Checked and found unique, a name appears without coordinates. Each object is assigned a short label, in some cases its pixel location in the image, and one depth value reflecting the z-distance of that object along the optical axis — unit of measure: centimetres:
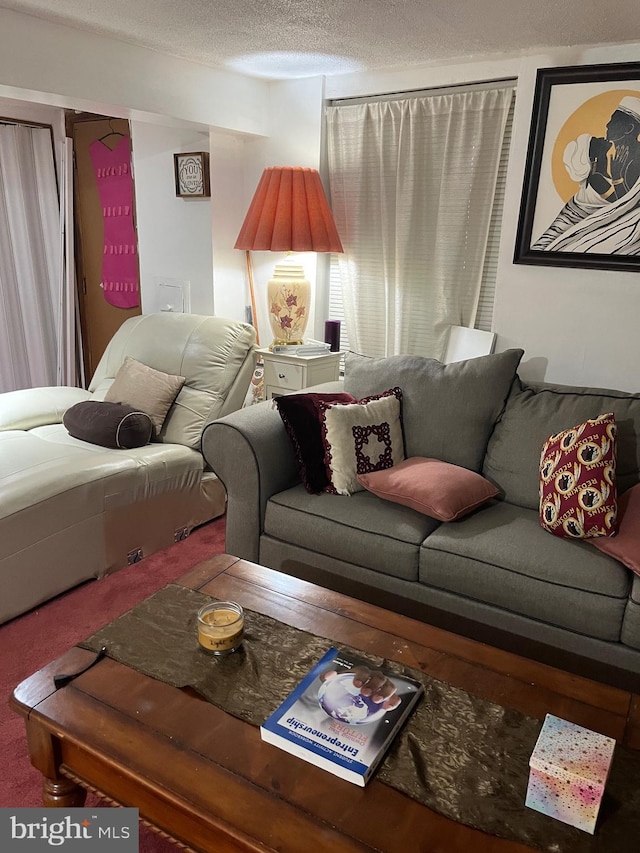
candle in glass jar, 149
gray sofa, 191
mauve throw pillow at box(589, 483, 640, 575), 189
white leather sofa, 234
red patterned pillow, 200
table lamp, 317
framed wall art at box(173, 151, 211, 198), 353
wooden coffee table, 109
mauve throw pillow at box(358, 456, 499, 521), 218
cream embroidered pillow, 242
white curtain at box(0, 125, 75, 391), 415
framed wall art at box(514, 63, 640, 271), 257
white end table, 328
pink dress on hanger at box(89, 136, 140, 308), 402
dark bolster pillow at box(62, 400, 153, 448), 279
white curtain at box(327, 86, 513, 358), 306
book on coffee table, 121
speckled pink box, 110
